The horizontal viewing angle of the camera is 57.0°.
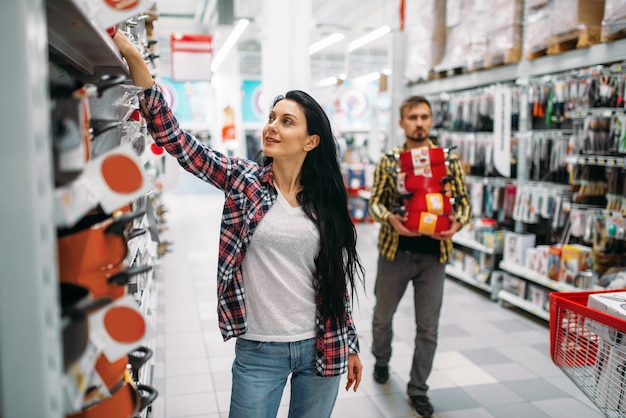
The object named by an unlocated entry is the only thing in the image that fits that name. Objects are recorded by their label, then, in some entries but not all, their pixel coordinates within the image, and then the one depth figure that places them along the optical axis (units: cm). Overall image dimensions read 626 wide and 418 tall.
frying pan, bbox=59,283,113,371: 93
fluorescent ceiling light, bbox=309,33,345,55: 1112
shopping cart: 199
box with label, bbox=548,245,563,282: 501
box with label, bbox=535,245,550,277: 515
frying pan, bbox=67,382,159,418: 115
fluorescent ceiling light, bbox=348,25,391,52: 988
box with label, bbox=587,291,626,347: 199
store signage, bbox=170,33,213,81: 624
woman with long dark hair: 191
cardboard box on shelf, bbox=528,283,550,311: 521
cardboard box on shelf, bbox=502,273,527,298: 555
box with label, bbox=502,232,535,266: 557
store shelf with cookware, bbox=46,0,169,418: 93
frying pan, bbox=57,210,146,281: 103
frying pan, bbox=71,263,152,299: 105
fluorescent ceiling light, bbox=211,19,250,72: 902
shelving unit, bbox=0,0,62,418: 77
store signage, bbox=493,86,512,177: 548
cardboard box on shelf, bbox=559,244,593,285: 474
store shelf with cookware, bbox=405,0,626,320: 461
